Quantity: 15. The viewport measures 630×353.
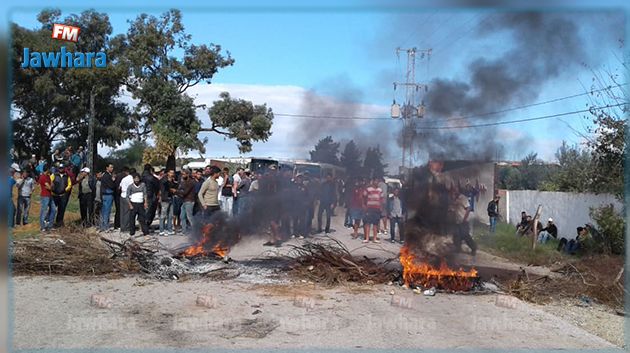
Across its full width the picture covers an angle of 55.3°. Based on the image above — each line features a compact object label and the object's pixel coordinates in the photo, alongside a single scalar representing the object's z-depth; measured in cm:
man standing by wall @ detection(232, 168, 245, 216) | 1209
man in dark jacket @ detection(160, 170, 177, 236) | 1198
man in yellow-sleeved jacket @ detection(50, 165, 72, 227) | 1167
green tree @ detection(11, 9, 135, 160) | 1414
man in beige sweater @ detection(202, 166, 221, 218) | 1059
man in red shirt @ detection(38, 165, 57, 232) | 1138
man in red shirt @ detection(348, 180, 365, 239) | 1107
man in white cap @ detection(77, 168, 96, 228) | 1249
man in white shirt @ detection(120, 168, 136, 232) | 1191
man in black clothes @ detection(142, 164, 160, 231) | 1187
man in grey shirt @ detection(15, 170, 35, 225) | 1216
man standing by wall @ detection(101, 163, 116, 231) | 1202
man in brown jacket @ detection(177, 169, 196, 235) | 1166
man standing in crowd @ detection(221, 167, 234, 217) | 1237
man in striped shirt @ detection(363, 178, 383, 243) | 1134
